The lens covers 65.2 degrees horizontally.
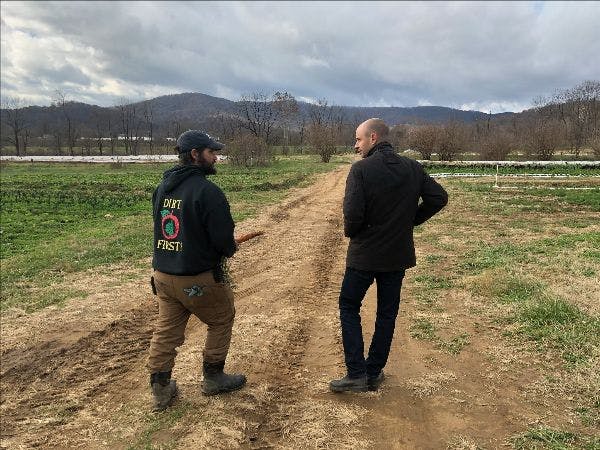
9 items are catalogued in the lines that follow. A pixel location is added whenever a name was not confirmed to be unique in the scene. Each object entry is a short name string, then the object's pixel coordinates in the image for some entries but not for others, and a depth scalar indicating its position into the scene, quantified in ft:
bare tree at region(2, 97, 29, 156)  253.36
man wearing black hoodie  11.58
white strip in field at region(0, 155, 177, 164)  170.59
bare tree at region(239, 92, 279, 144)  245.55
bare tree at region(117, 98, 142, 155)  271.08
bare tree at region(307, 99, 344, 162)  144.39
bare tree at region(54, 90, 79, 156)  254.12
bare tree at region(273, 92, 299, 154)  233.29
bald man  11.69
